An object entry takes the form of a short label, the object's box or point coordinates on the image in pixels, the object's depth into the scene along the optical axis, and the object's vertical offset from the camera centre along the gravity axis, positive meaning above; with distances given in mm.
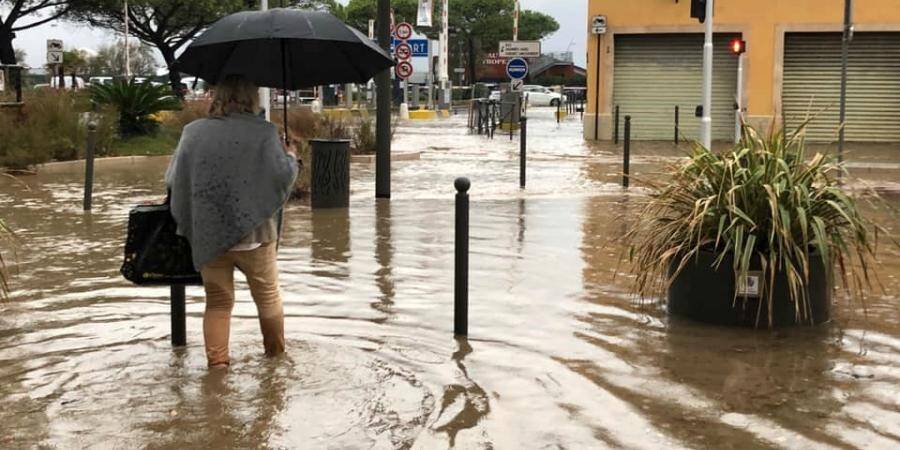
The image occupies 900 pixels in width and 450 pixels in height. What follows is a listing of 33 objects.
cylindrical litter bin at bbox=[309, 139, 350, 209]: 12781 -771
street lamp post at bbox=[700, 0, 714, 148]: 18906 +963
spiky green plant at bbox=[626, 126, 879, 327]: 6461 -621
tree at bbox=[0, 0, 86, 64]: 43656 +4840
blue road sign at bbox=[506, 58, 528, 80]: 28312 +1511
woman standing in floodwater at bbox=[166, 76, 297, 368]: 5289 -354
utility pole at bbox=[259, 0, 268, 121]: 21812 +536
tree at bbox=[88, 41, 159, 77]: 86056 +5152
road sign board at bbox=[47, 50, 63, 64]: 31547 +1902
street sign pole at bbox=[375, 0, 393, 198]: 13797 -4
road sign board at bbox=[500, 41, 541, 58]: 28250 +2039
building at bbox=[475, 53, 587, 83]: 78569 +4604
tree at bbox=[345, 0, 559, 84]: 93000 +9568
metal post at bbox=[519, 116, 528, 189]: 15807 -425
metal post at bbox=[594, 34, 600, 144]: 30766 +556
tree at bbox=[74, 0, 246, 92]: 52094 +5533
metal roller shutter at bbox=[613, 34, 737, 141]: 30188 +1197
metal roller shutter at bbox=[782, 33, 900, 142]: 29172 +1198
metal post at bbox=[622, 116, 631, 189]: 15734 -514
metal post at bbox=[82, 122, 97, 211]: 12594 -719
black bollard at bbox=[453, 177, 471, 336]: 6234 -924
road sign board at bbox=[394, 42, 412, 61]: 35856 +2433
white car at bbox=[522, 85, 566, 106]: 69562 +1591
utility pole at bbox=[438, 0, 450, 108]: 56250 +3131
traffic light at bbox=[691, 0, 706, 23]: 19195 +2142
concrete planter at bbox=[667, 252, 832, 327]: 6594 -1165
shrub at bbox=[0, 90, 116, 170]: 17891 -244
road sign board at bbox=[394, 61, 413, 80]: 35562 +1794
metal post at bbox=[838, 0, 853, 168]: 16359 +1444
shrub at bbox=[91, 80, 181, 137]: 24641 +412
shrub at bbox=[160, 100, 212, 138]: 23812 +81
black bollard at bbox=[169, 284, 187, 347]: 6102 -1222
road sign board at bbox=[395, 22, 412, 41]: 36156 +3195
